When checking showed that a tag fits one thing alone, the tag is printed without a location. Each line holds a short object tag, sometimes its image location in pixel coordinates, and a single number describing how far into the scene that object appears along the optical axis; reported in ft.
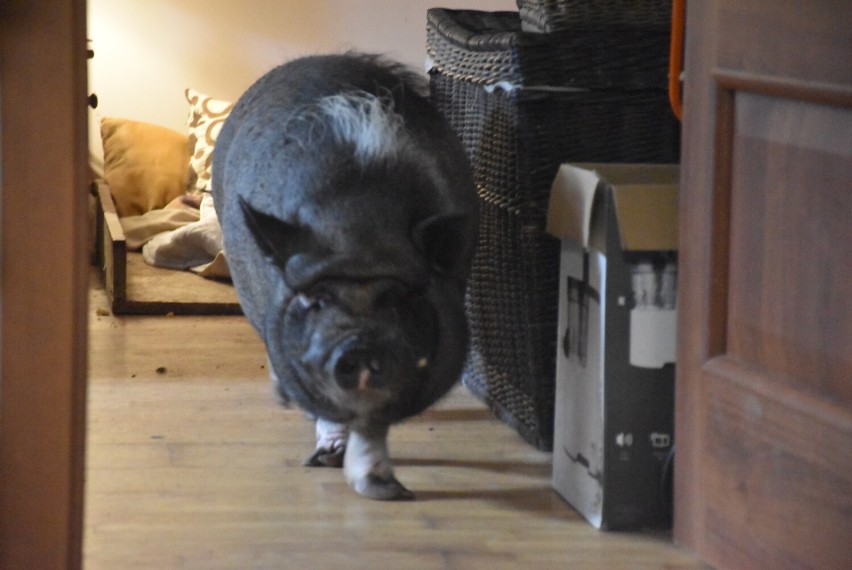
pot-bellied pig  10.89
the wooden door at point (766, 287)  8.16
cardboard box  10.81
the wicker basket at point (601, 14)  12.91
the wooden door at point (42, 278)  7.02
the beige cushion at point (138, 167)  23.50
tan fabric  22.86
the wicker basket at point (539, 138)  12.87
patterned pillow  23.40
